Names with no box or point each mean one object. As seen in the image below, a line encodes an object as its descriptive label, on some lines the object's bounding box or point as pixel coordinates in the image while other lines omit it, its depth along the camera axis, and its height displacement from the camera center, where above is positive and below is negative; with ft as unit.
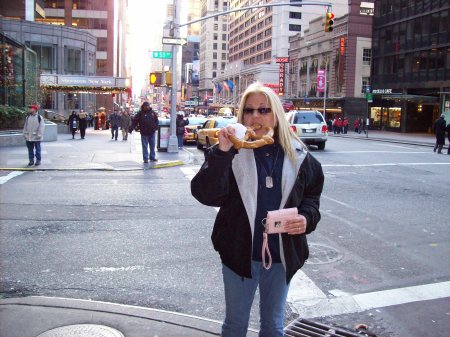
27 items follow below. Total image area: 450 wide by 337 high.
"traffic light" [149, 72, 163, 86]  63.46 +4.63
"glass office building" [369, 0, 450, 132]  151.12 +19.21
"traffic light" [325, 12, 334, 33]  71.15 +14.20
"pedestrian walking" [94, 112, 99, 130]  136.11 -2.43
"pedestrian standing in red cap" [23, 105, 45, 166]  47.83 -1.79
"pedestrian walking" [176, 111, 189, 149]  73.82 -1.75
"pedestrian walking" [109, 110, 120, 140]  93.15 -1.75
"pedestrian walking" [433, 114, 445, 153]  75.20 -1.66
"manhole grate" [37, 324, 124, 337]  12.21 -5.54
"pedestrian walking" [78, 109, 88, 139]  91.15 -2.07
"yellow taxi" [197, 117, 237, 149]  68.82 -2.44
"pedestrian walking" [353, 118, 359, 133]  163.43 -1.98
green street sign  68.37 +8.33
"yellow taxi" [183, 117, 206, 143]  86.17 -3.02
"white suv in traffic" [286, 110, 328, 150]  74.79 -1.23
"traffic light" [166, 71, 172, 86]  63.00 +4.65
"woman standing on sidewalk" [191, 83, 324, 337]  9.42 -1.76
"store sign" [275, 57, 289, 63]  267.63 +31.53
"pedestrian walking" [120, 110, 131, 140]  95.71 -1.95
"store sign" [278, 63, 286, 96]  275.39 +22.03
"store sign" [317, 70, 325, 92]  203.82 +15.59
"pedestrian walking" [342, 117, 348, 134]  160.27 -2.37
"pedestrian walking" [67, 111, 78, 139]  92.05 -1.79
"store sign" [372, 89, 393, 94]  171.53 +10.16
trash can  68.13 -3.27
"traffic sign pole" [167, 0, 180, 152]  64.50 +3.75
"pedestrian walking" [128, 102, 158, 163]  52.47 -1.21
